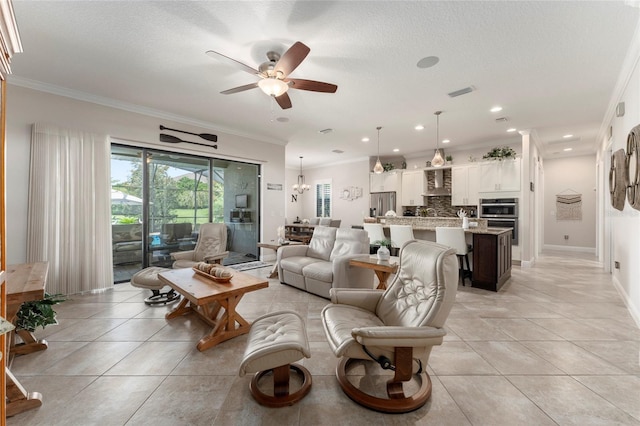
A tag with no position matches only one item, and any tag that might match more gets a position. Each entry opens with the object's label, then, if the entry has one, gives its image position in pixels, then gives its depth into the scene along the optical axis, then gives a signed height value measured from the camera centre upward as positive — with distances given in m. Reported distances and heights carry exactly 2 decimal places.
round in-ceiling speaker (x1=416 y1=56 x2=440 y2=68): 2.96 +1.76
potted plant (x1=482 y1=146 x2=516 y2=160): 6.06 +1.42
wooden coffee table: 2.40 -0.76
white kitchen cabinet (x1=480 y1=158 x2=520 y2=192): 5.93 +0.90
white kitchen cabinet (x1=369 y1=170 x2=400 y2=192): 8.08 +1.03
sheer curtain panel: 3.49 +0.08
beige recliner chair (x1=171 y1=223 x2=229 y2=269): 4.04 -0.56
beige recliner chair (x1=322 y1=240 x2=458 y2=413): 1.56 -0.76
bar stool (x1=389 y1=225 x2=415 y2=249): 4.80 -0.37
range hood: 7.39 +0.81
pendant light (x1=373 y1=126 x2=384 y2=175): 5.84 +1.02
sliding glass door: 4.52 +0.20
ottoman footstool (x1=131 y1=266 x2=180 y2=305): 3.29 -0.89
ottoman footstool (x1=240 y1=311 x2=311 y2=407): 1.59 -0.87
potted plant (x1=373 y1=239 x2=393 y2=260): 3.37 -0.52
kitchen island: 4.06 -0.67
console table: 1.62 -0.64
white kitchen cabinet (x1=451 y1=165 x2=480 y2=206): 6.62 +0.74
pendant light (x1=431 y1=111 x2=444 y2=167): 4.98 +1.05
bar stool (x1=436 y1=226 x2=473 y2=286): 4.29 -0.44
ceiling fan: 2.35 +1.42
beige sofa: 3.52 -0.74
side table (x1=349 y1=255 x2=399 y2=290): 3.12 -0.63
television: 6.24 +0.31
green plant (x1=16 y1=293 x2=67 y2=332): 2.21 -0.87
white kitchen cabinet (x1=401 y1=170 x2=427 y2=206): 7.68 +0.81
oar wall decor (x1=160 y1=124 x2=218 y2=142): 5.21 +1.57
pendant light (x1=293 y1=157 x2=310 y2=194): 9.23 +0.98
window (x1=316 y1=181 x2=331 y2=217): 9.96 +0.59
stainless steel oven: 5.92 +0.04
